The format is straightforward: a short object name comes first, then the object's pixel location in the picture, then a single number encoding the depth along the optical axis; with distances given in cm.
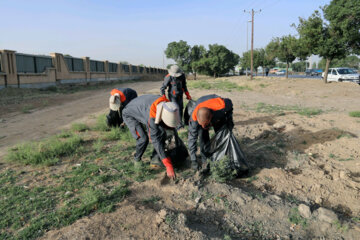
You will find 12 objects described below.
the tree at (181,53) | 4381
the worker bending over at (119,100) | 442
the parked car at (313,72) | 4350
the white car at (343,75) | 1664
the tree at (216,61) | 3809
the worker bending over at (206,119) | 287
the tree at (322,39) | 1377
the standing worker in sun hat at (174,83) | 529
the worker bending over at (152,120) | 272
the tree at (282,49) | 2216
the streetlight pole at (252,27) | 2403
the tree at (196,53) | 4312
